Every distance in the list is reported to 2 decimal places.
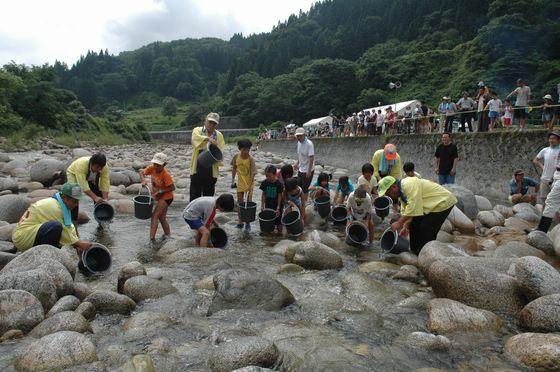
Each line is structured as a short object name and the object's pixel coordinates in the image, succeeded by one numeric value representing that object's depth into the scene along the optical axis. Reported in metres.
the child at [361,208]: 8.15
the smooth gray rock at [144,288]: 5.24
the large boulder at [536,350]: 3.73
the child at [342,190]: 10.03
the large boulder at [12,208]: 8.67
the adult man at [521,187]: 12.06
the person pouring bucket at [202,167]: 8.32
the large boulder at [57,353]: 3.53
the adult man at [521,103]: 14.30
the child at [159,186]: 7.87
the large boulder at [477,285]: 5.07
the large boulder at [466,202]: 10.59
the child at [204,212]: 7.28
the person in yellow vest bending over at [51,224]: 5.93
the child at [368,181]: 9.34
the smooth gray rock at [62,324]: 4.14
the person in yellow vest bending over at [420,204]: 7.00
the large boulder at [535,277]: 4.86
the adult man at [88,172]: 7.78
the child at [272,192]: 8.80
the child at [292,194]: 8.70
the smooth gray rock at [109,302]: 4.81
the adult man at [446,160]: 10.97
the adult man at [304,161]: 10.13
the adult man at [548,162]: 8.89
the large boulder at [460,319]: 4.56
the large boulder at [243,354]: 3.59
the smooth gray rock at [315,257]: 6.64
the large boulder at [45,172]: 13.91
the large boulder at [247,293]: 4.95
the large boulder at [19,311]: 4.21
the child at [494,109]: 15.27
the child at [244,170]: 8.96
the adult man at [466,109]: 17.30
